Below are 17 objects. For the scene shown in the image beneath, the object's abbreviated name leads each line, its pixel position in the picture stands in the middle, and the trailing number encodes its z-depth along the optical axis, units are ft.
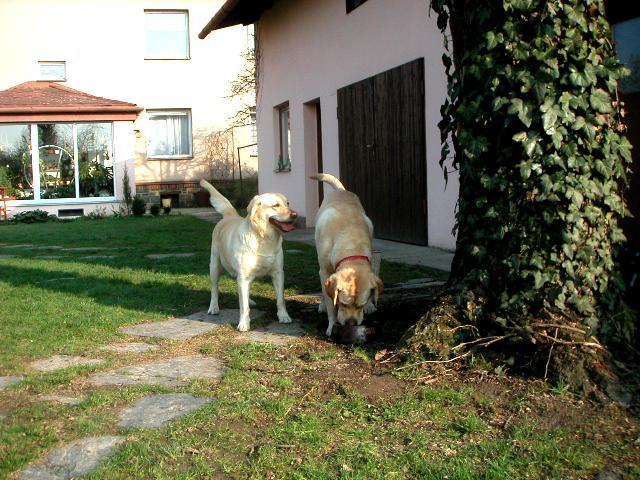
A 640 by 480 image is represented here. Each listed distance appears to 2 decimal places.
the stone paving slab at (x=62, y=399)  11.63
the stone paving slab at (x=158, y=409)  10.62
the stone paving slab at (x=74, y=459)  8.92
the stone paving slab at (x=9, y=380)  12.65
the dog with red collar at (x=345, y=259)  14.61
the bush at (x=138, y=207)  64.59
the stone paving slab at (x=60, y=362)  13.91
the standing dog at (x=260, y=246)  16.80
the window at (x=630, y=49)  16.35
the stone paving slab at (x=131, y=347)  15.19
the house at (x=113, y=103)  68.33
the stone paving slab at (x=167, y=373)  12.78
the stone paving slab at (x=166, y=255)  31.23
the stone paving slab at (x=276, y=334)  15.46
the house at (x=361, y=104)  28.96
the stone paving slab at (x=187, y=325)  16.65
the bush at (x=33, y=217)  61.82
